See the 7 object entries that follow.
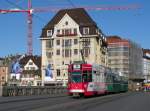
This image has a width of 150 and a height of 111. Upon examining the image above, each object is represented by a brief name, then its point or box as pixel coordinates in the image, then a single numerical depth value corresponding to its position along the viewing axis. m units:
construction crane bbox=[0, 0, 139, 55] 56.11
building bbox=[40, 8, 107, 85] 81.97
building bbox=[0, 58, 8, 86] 110.44
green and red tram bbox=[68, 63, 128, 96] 29.35
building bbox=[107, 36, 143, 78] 107.62
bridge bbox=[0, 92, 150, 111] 17.12
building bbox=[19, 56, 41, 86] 92.55
